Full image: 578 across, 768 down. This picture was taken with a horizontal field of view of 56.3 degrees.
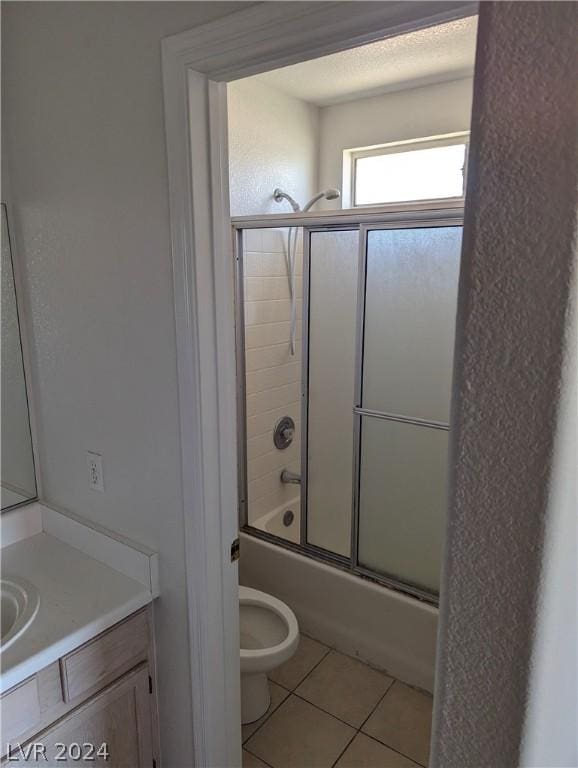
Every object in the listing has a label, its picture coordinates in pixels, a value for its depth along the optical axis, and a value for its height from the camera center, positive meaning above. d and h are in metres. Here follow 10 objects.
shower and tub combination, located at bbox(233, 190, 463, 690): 2.11 -0.67
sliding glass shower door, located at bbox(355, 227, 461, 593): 2.08 -0.52
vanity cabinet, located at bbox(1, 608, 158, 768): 1.21 -1.05
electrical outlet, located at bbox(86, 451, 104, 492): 1.56 -0.59
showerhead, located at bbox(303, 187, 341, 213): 2.72 +0.34
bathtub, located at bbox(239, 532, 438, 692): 2.12 -1.43
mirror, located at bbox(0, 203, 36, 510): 1.61 -0.45
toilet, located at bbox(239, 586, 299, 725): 1.83 -1.35
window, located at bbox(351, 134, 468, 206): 2.78 +0.50
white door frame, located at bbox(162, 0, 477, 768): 0.95 -0.01
